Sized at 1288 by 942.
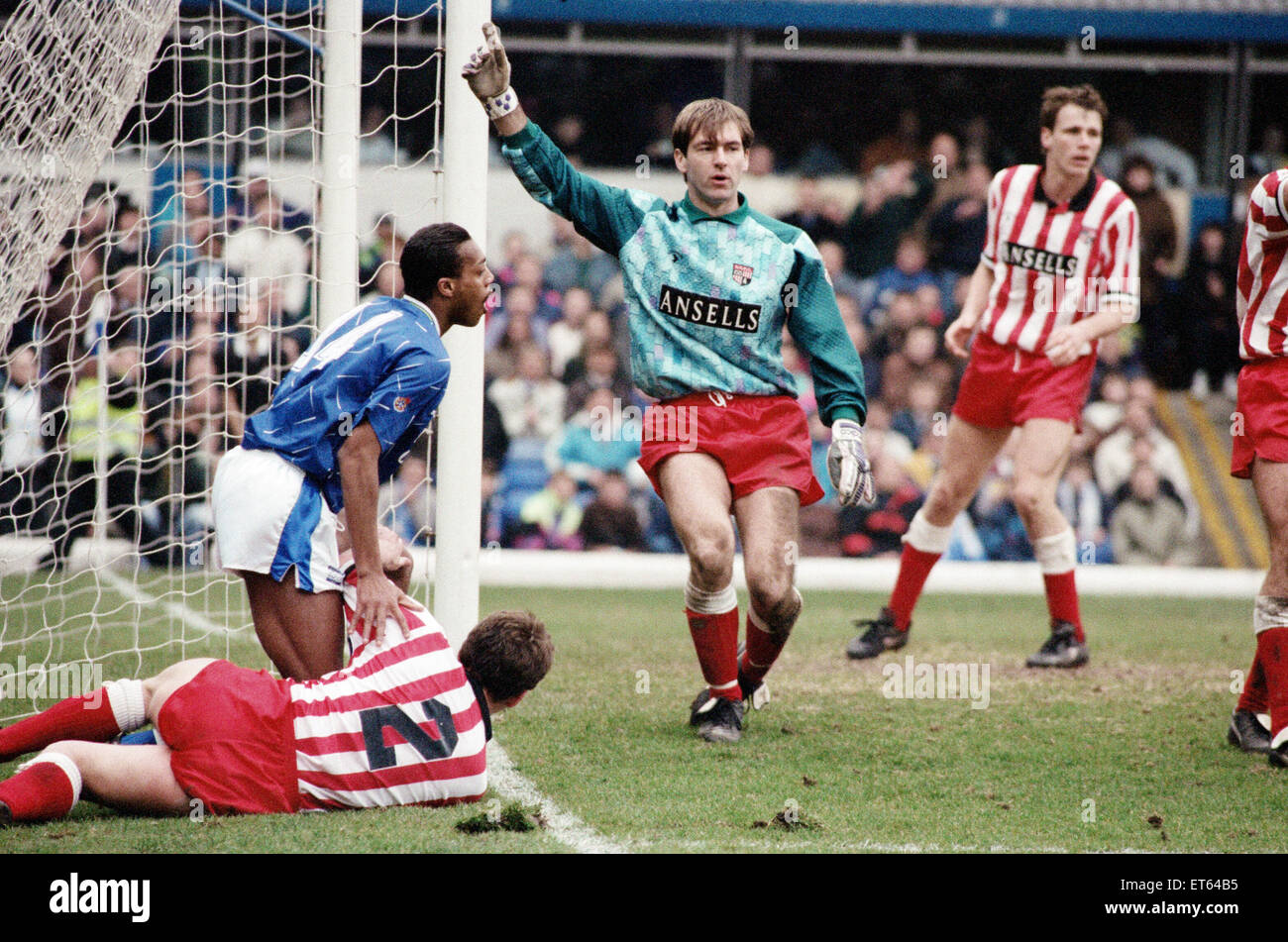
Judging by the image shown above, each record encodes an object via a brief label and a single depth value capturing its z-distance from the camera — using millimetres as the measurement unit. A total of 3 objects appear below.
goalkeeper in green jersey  9133
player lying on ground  6898
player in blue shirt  7605
